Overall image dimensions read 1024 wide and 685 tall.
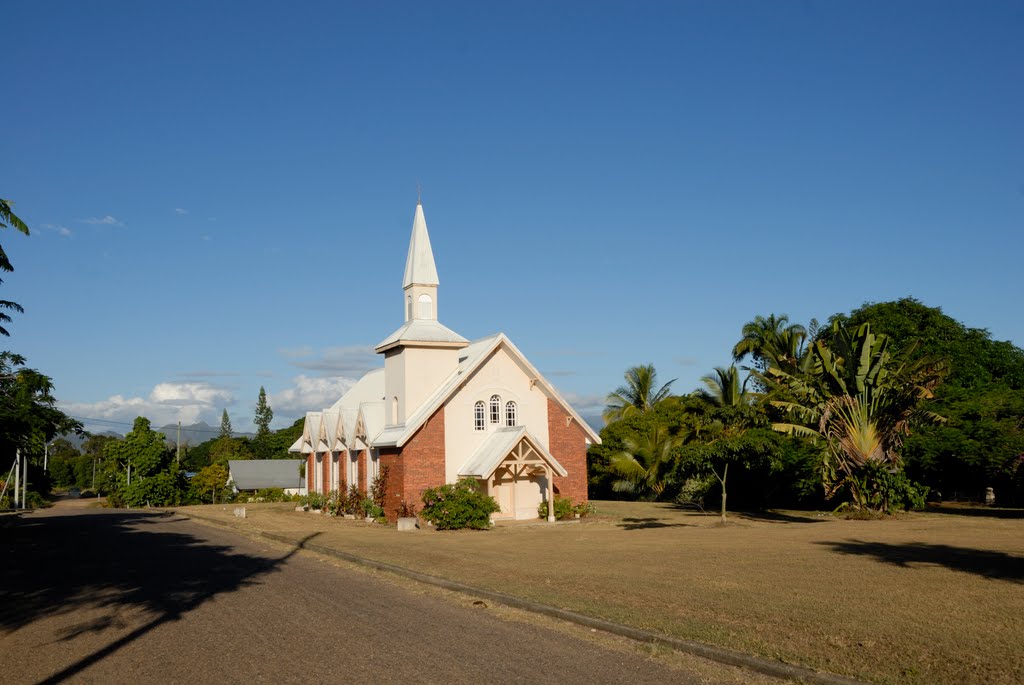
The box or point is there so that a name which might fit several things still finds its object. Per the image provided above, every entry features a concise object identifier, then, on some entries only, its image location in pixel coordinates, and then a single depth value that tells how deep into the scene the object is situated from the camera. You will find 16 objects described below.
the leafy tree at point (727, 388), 46.97
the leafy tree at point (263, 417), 137.00
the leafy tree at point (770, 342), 48.91
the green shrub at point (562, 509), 34.22
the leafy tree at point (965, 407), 31.30
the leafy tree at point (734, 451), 29.38
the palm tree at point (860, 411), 28.12
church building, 33.00
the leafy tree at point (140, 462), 56.31
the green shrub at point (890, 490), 27.69
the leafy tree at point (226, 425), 164.25
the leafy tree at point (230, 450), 109.88
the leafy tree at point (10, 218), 14.91
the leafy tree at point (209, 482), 60.56
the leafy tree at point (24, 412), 25.16
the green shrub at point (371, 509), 34.47
